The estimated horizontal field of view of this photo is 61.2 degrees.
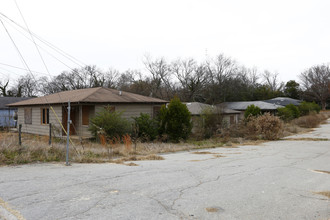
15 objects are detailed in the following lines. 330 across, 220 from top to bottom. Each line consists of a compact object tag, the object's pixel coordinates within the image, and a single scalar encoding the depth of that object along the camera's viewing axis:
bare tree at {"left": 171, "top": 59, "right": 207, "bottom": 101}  51.88
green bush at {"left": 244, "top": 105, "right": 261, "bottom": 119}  31.19
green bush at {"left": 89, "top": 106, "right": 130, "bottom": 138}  16.20
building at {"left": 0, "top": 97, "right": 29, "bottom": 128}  30.65
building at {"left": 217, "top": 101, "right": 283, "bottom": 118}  44.33
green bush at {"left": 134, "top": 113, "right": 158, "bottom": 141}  18.66
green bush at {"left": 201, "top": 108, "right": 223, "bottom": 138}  22.23
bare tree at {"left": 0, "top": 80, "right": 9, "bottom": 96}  55.44
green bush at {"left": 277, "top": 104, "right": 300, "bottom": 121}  36.84
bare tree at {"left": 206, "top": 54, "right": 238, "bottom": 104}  52.66
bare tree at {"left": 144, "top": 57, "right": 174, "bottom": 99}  54.28
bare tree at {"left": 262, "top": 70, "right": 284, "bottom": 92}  88.25
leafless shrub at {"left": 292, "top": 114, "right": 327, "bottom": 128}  33.12
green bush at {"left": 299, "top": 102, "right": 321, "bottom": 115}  47.66
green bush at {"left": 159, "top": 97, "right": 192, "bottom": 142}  19.89
